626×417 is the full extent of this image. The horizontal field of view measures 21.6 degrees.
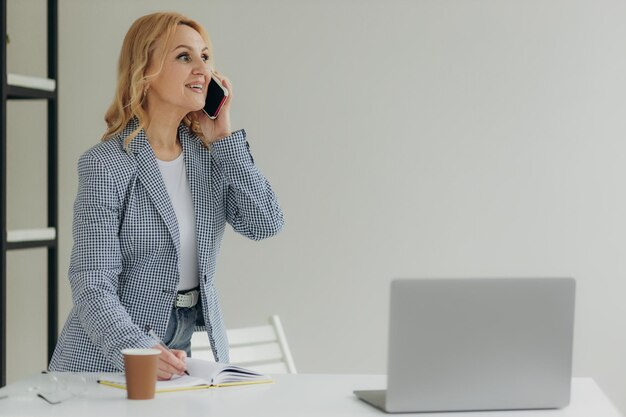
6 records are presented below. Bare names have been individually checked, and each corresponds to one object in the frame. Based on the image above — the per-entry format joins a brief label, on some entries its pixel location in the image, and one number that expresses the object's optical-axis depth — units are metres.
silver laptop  3.04
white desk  3.09
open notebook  3.28
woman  3.50
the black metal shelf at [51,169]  4.86
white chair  4.11
